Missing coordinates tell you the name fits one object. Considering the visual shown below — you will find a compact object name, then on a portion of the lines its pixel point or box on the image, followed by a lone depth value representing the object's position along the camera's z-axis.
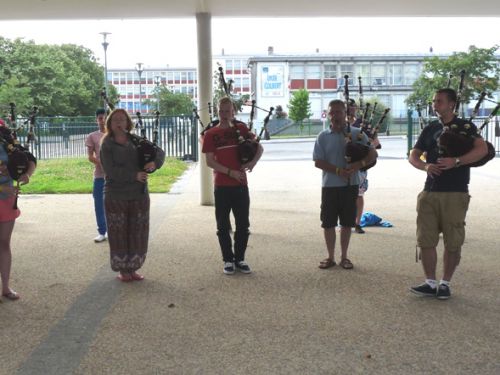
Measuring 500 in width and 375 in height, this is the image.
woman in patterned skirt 5.62
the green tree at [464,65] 29.22
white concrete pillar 10.79
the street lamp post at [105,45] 25.39
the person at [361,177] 7.42
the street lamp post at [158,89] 49.17
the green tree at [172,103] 47.94
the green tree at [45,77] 41.75
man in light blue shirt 6.03
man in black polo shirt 4.92
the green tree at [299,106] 57.69
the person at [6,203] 4.97
